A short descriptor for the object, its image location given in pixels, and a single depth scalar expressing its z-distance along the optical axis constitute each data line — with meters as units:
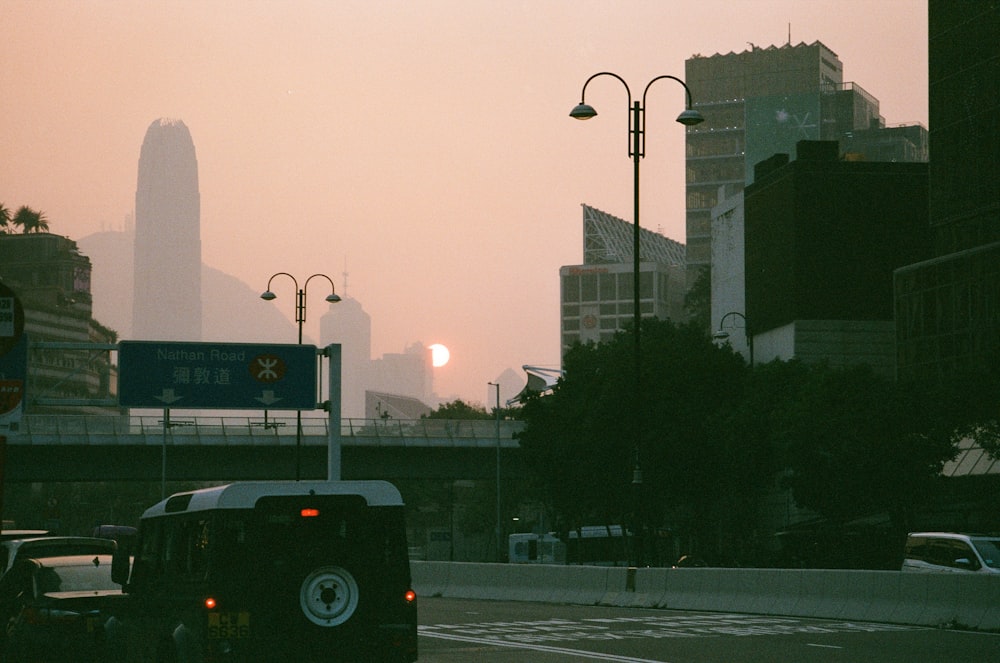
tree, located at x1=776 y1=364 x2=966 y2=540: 52.50
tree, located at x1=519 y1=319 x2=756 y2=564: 66.44
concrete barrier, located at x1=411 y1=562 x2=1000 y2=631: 22.86
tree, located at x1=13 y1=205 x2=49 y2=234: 139.88
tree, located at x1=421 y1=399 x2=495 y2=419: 155.50
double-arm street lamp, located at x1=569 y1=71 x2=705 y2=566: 32.97
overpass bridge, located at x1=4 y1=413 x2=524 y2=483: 66.31
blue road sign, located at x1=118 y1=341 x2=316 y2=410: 29.48
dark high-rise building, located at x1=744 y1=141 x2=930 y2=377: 92.44
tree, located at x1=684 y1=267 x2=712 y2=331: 162.38
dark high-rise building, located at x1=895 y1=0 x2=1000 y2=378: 63.84
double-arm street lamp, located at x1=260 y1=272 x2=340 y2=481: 50.69
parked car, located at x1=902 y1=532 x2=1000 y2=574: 27.19
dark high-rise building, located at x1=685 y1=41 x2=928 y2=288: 174.12
